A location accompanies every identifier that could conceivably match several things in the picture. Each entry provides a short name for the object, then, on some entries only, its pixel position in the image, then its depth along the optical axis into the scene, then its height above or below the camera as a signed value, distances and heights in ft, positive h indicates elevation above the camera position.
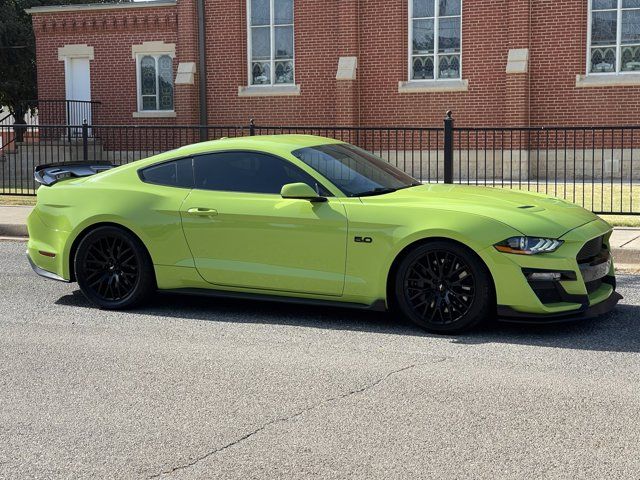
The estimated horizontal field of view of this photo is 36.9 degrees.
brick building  71.41 +6.70
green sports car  22.68 -2.39
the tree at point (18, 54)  108.25 +10.32
